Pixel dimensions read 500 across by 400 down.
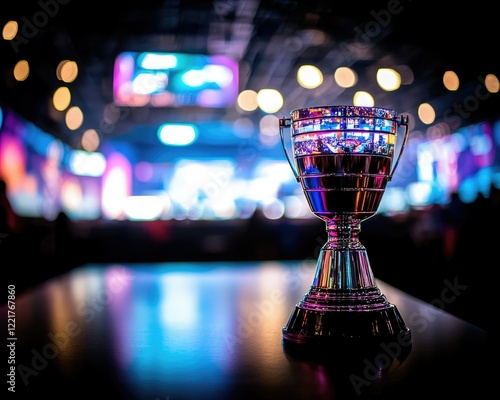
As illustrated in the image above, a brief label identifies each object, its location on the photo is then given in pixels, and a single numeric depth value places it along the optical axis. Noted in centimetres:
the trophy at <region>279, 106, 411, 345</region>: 103
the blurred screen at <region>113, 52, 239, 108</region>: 552
